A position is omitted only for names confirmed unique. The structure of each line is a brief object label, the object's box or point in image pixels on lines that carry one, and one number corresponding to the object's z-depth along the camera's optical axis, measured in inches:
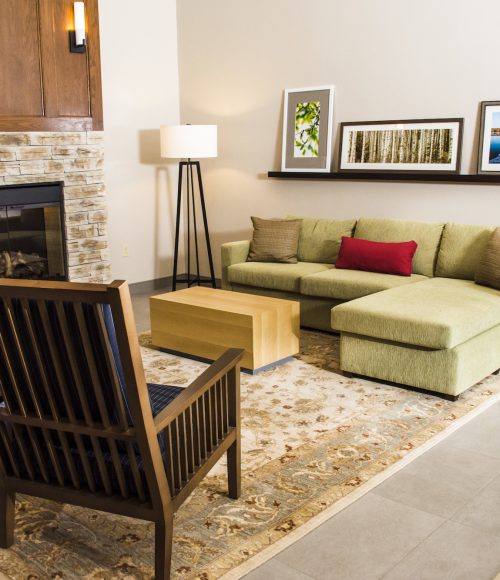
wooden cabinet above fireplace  202.7
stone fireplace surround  207.9
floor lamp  233.3
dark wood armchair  76.4
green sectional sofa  149.9
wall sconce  214.5
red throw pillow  197.2
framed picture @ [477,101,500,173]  194.1
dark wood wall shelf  197.5
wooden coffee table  166.6
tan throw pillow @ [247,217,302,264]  221.5
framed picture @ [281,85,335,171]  229.3
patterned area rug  93.7
